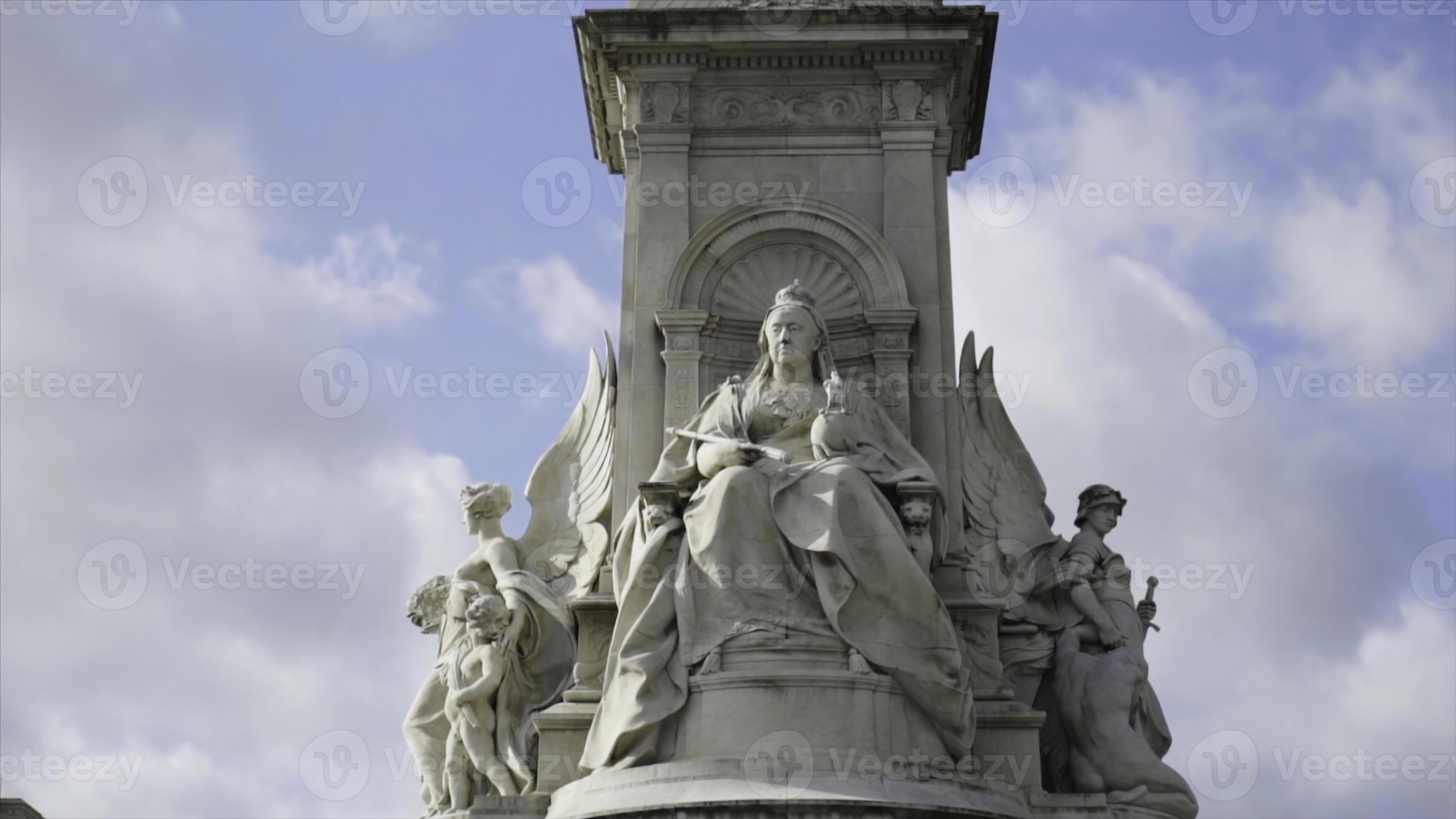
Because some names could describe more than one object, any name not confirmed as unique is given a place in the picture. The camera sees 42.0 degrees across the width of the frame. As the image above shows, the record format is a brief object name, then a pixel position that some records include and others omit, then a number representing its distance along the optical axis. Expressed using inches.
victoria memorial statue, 634.8
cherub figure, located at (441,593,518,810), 700.7
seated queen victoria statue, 638.5
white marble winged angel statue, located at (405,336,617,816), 712.4
